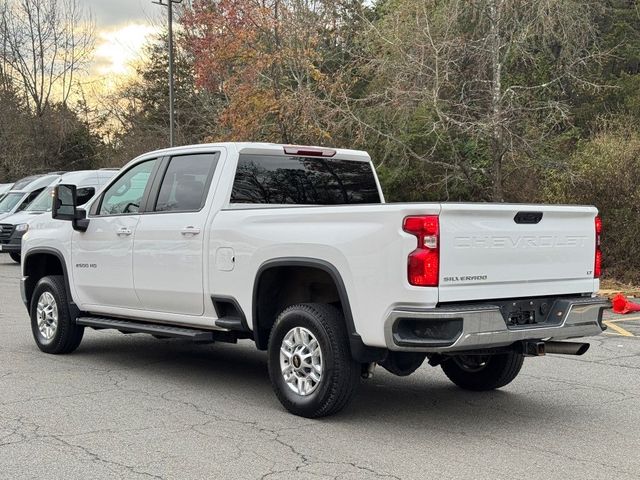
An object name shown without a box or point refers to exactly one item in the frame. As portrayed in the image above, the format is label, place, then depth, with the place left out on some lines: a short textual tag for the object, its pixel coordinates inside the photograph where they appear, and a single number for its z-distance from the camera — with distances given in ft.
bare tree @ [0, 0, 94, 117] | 143.64
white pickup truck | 17.35
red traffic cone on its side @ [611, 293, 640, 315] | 40.29
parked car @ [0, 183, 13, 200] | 85.09
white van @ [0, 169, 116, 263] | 66.33
